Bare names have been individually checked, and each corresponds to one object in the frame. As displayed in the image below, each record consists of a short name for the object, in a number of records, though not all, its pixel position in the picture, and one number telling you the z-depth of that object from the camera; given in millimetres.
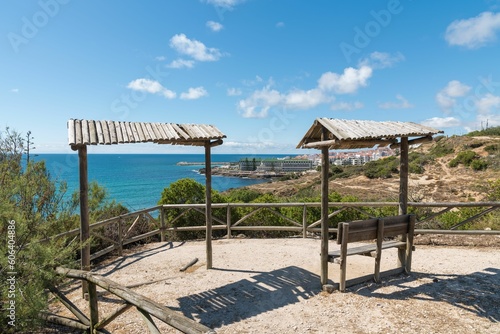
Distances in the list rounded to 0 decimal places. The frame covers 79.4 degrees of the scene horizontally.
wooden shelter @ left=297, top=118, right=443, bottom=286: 4973
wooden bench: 4910
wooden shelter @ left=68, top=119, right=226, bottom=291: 4621
